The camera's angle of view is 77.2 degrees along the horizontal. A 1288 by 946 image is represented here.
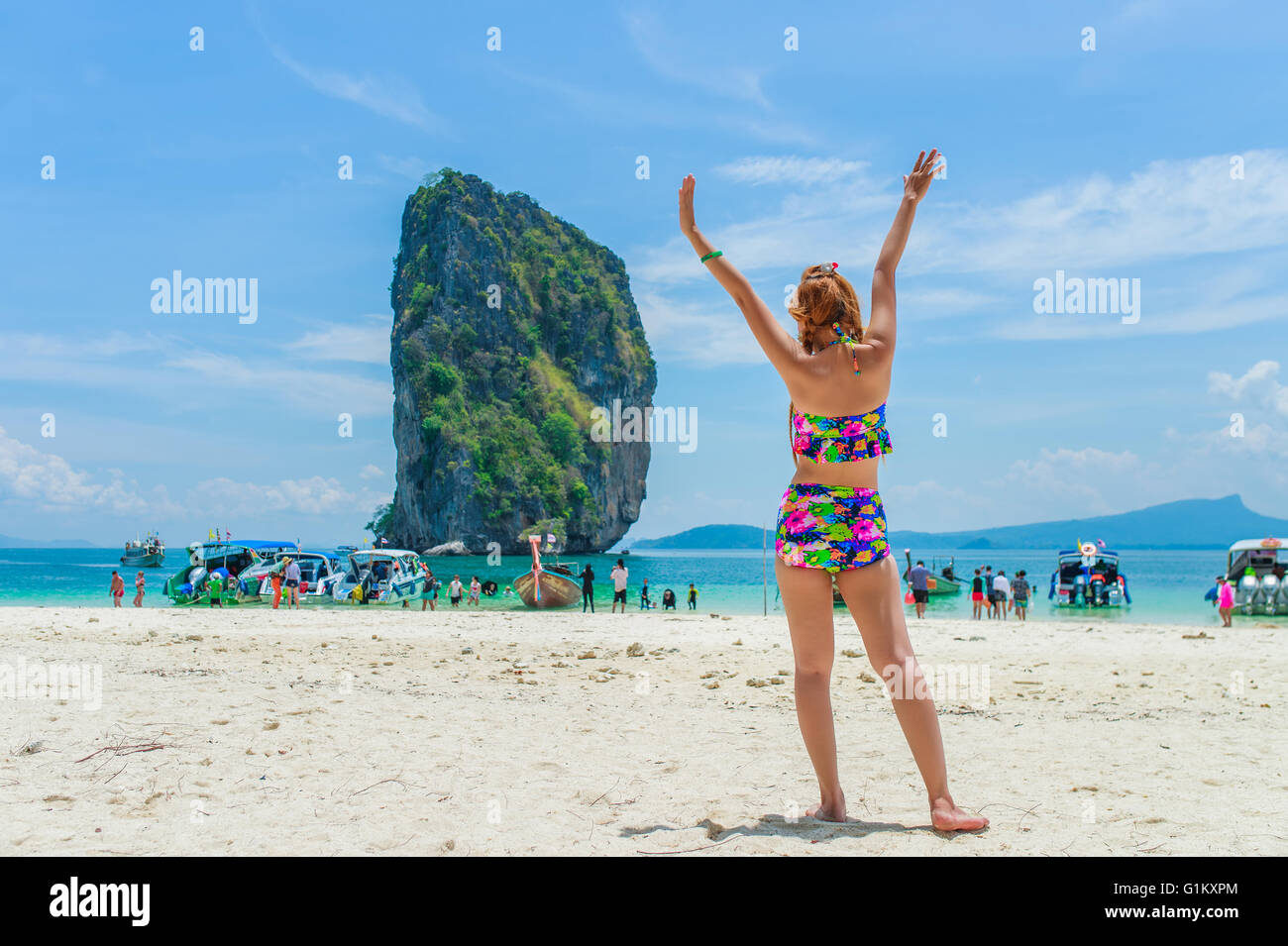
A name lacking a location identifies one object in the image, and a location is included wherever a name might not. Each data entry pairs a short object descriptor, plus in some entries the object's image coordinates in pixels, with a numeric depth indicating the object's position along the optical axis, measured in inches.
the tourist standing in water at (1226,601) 889.5
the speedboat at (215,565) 1127.6
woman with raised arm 118.4
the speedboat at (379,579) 1136.8
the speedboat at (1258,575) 1112.2
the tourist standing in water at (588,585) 971.9
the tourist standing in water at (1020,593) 930.1
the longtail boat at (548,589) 1066.1
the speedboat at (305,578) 1147.3
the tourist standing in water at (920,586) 869.2
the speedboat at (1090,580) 1254.3
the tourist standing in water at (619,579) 966.4
